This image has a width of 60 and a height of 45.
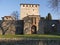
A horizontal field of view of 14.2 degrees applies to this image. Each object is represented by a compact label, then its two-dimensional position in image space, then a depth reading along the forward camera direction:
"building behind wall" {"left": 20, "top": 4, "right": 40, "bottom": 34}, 55.87
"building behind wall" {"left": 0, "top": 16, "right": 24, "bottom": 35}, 58.11
